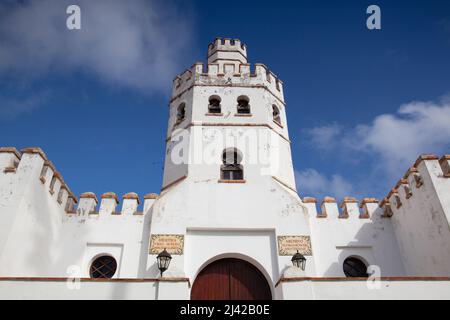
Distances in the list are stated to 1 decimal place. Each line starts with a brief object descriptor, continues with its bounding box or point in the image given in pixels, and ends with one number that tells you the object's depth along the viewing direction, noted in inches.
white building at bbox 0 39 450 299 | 324.2
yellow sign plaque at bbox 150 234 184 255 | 375.9
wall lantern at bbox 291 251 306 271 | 351.3
